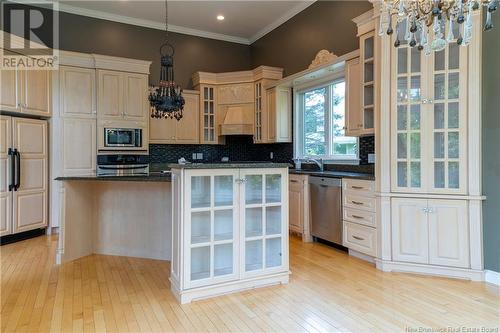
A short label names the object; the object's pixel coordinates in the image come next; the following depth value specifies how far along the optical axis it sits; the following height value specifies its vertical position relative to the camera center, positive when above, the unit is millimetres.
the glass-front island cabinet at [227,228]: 2576 -527
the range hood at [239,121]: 5957 +842
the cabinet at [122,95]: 5102 +1167
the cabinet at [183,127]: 5715 +725
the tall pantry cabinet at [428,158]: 2932 +83
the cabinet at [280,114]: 5520 +916
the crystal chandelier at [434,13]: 2079 +1071
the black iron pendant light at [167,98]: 3551 +766
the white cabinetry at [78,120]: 4844 +713
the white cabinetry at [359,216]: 3412 -558
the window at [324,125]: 4629 +649
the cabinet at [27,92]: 4156 +1028
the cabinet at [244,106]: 5578 +1119
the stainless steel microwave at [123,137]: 5129 +479
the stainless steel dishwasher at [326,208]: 3875 -528
